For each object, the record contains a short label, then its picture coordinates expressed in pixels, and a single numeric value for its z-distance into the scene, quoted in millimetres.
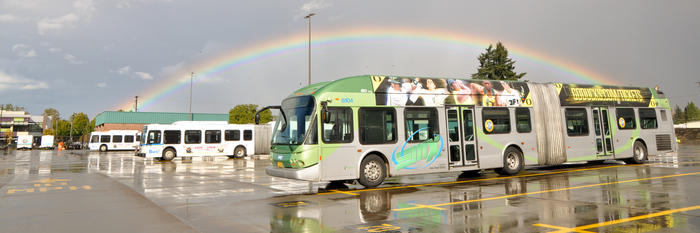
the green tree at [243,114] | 78188
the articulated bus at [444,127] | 11070
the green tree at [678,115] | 151250
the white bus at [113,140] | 49469
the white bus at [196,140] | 29078
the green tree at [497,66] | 61656
